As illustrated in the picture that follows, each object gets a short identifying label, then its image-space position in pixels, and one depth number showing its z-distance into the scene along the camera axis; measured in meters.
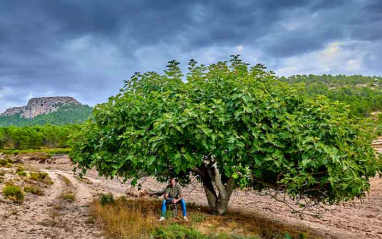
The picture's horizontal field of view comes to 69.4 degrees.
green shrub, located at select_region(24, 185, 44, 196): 17.81
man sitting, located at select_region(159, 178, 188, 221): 11.51
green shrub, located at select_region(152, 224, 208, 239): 9.04
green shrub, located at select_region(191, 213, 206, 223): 11.25
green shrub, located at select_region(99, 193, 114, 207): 14.41
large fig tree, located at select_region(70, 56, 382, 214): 8.31
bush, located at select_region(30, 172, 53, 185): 23.75
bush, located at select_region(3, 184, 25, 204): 14.83
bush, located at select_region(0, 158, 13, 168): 32.45
